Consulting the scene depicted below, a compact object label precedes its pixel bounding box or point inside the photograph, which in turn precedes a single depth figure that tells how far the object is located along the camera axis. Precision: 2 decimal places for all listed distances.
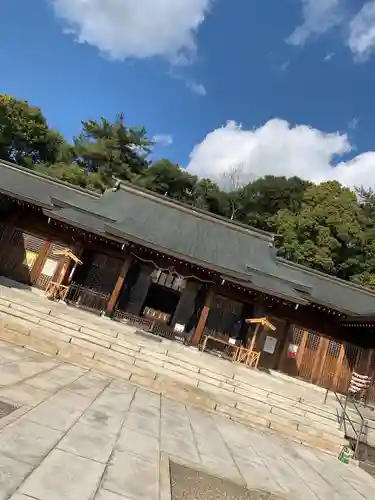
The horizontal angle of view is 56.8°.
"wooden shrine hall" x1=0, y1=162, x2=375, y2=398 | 14.38
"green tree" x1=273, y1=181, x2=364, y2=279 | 32.28
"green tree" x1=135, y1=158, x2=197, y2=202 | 42.03
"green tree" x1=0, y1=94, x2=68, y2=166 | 37.81
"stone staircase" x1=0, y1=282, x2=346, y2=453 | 8.96
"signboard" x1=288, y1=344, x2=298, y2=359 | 15.80
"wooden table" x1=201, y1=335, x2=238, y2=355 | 13.82
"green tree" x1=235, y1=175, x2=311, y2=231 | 44.44
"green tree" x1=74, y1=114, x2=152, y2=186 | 41.19
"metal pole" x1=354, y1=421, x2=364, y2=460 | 8.92
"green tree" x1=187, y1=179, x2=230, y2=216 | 44.28
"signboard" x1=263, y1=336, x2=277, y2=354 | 15.82
